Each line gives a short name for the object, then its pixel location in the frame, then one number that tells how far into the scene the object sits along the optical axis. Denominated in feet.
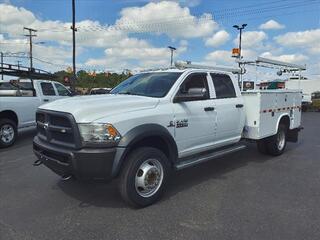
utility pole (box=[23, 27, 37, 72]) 130.51
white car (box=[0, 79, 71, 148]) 21.43
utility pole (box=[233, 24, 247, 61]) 79.80
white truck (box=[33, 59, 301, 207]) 9.72
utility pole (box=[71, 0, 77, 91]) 62.15
